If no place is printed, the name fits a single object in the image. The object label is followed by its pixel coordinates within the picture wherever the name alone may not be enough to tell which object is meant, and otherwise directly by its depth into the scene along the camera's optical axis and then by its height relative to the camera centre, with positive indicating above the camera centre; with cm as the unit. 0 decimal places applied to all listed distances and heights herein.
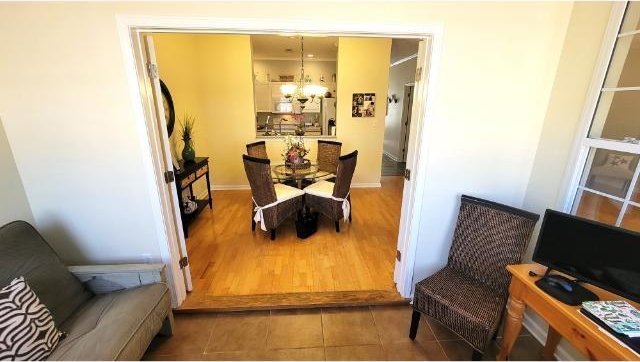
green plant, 345 -22
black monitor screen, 113 -63
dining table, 338 -79
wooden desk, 104 -92
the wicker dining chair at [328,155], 409 -66
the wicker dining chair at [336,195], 290 -97
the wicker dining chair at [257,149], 371 -54
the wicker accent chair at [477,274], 154 -107
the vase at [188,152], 340 -54
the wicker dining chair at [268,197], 271 -96
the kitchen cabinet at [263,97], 666 +36
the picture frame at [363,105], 472 +14
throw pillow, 114 -98
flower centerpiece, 353 -62
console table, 293 -82
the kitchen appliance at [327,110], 647 +6
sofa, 131 -112
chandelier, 505 +42
